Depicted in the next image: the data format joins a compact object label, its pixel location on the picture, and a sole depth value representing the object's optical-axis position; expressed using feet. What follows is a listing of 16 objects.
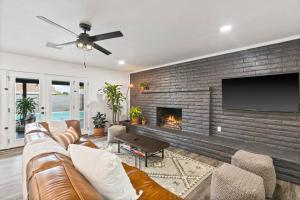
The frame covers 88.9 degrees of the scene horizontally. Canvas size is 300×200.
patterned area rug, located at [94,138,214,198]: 7.42
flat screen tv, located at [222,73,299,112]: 8.93
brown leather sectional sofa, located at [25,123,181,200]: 2.58
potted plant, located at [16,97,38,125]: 12.94
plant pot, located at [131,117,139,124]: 17.53
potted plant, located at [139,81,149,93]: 17.92
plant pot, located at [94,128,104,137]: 16.63
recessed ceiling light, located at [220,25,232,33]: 7.97
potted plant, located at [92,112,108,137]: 16.67
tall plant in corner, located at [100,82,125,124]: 17.12
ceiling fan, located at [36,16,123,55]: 6.72
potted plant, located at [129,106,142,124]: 17.43
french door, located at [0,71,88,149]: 12.48
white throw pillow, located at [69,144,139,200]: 3.51
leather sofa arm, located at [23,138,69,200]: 4.32
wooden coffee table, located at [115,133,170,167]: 8.98
